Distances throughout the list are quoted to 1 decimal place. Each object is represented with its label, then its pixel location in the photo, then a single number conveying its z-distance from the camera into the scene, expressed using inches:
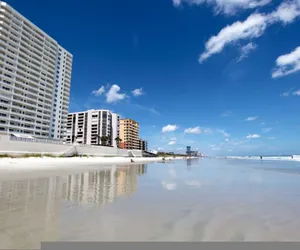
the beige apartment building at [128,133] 6545.3
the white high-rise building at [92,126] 5782.5
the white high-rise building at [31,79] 2829.7
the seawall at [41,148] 1562.3
